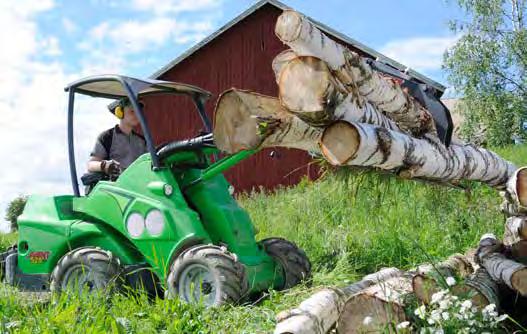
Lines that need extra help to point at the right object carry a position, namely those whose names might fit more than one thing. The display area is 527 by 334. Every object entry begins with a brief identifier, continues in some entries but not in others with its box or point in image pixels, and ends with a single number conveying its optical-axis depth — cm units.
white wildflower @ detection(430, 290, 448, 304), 423
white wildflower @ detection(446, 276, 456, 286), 444
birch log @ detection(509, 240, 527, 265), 572
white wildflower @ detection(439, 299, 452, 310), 418
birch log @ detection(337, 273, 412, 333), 437
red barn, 1962
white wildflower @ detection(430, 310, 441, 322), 415
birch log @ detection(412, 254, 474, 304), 473
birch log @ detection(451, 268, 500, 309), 476
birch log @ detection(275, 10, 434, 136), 419
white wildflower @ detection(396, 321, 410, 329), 405
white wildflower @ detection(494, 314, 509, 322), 418
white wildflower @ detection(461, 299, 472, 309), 416
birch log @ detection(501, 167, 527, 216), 554
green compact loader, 607
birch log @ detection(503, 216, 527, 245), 574
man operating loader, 740
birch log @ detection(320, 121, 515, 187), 442
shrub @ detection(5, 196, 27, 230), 2512
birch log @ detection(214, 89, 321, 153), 457
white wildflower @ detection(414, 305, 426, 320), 416
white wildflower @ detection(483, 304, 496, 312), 425
